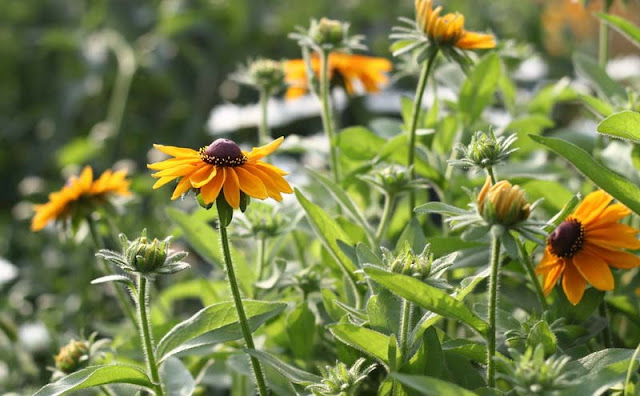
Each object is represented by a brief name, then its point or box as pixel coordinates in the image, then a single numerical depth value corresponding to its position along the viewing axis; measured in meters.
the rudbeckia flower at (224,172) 1.50
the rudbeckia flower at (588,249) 1.55
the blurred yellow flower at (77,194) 1.72
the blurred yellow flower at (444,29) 1.60
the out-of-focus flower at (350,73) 1.79
